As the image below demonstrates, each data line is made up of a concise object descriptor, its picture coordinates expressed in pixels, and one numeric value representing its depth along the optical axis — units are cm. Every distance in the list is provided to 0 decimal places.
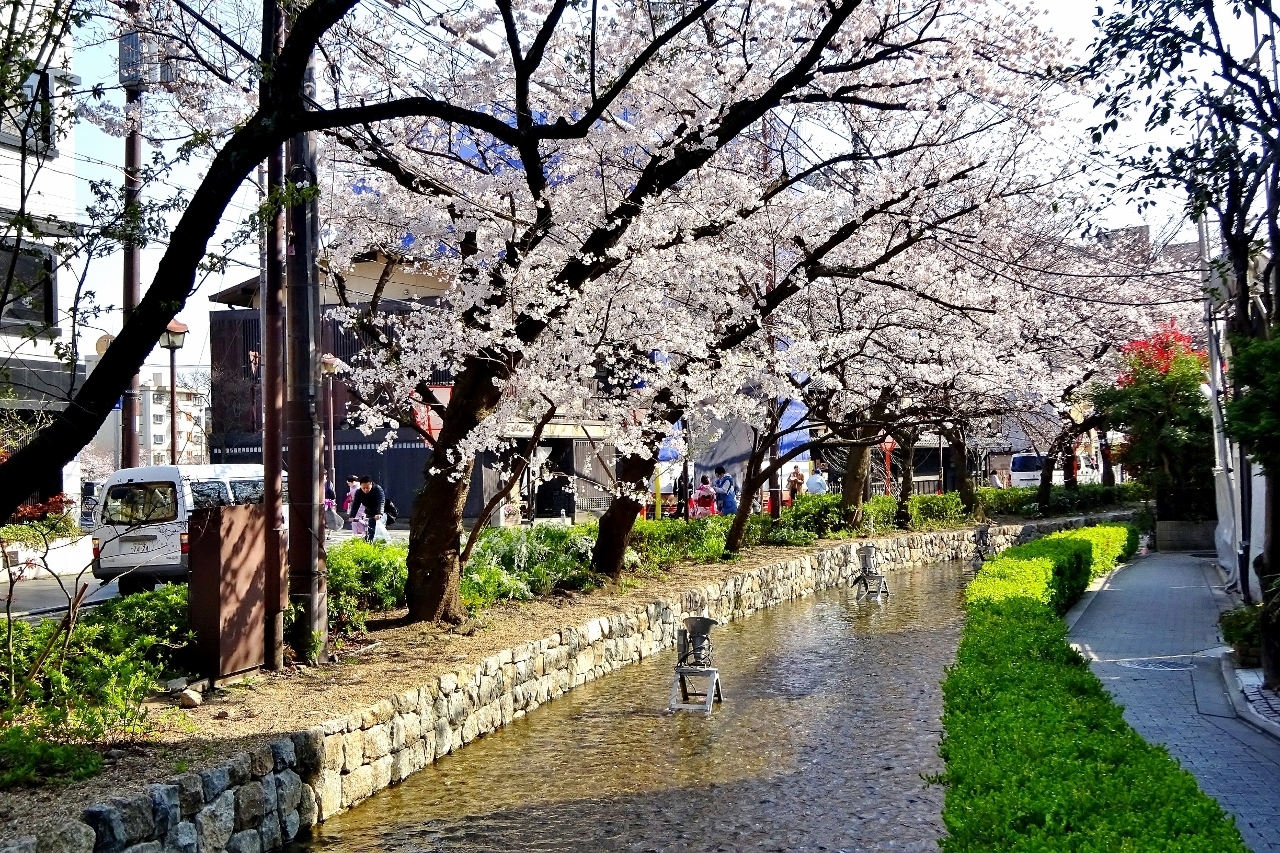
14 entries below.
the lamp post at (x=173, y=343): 1811
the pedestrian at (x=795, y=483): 3278
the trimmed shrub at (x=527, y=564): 1310
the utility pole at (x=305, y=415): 938
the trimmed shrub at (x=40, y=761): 590
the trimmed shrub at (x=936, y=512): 3116
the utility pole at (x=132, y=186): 711
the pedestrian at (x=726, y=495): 2664
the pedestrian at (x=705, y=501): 2850
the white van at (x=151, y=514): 1573
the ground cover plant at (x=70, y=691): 608
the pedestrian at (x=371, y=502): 2138
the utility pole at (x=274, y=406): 905
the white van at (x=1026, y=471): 5128
